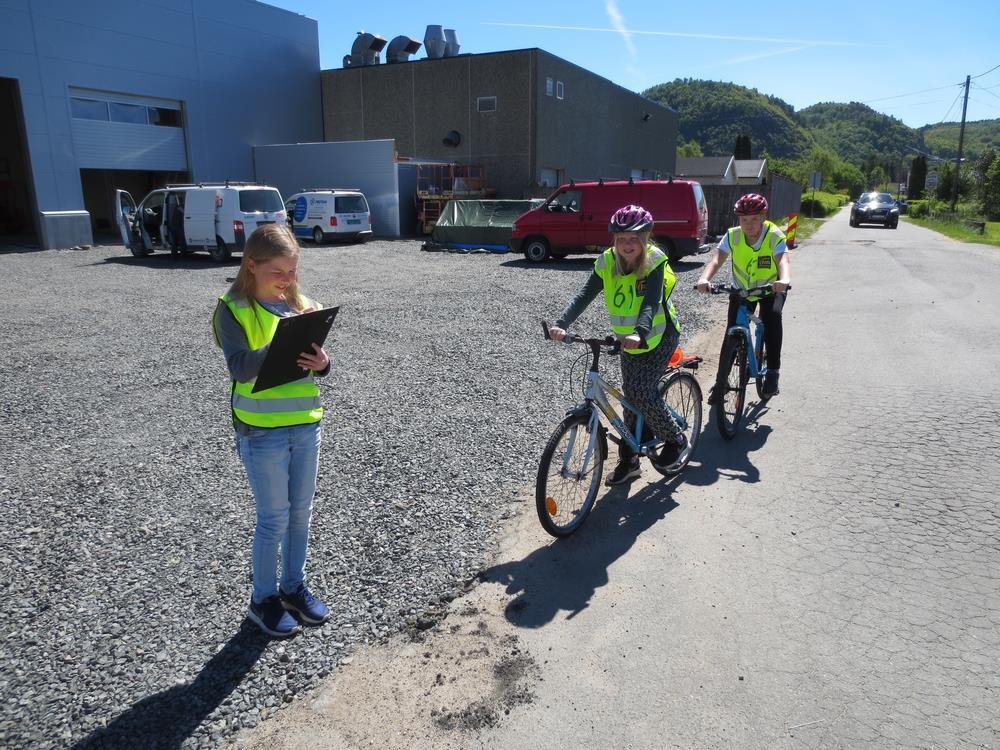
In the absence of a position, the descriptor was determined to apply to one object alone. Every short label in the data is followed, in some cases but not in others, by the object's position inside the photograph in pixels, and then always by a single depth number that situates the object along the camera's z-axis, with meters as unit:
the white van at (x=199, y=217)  18.64
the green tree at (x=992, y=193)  51.78
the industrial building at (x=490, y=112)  31.86
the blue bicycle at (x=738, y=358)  5.62
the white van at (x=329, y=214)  24.42
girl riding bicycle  4.05
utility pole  50.58
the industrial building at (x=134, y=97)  23.80
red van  17.55
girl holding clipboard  2.79
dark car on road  37.44
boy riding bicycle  5.80
